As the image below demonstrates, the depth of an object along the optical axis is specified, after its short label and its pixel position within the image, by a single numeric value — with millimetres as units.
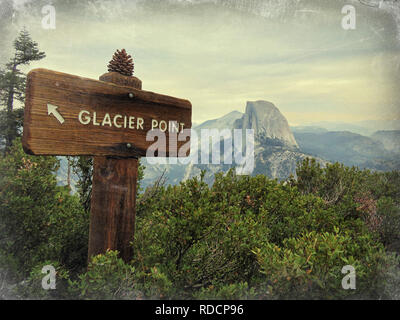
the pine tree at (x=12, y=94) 7226
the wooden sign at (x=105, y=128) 1720
